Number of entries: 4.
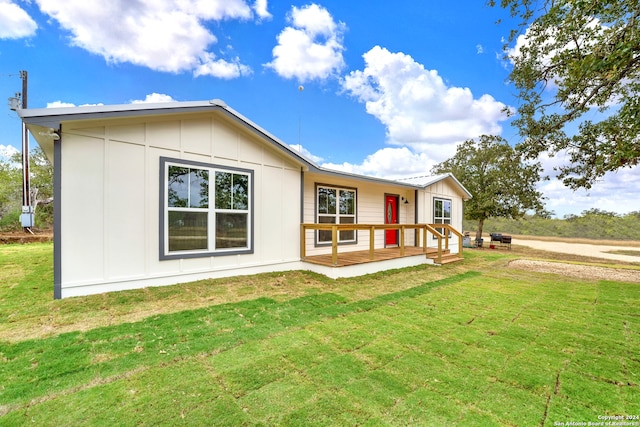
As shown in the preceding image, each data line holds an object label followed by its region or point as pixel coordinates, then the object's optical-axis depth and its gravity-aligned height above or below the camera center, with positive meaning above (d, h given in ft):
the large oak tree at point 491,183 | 53.47 +5.69
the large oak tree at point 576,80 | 12.35 +7.65
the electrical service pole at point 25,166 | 38.58 +6.52
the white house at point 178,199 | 14.84 +0.83
